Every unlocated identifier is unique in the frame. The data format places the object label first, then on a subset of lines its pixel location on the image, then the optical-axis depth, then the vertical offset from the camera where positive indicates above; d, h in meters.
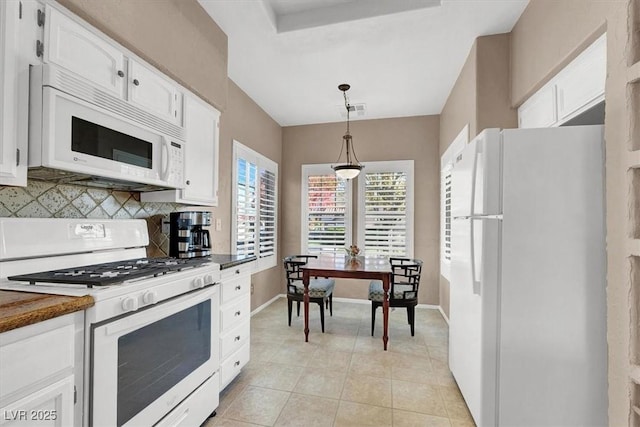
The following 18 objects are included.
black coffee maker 2.21 -0.12
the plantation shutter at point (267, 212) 4.25 +0.09
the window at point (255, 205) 3.55 +0.18
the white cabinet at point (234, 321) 2.07 -0.77
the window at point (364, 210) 4.50 +0.15
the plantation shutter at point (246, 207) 3.58 +0.15
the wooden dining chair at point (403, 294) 3.15 -0.80
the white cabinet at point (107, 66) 1.34 +0.80
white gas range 1.15 -0.44
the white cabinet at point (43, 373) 0.86 -0.50
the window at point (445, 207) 3.83 +0.18
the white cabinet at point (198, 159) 2.15 +0.47
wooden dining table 2.90 -0.53
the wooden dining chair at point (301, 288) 3.32 -0.80
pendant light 3.50 +0.60
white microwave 1.25 +0.40
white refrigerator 1.52 -0.32
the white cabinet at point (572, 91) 1.58 +0.82
